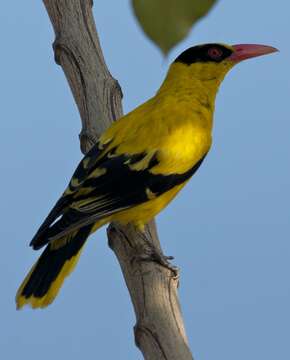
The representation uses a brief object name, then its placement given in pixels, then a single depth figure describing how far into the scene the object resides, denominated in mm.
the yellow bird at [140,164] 6383
